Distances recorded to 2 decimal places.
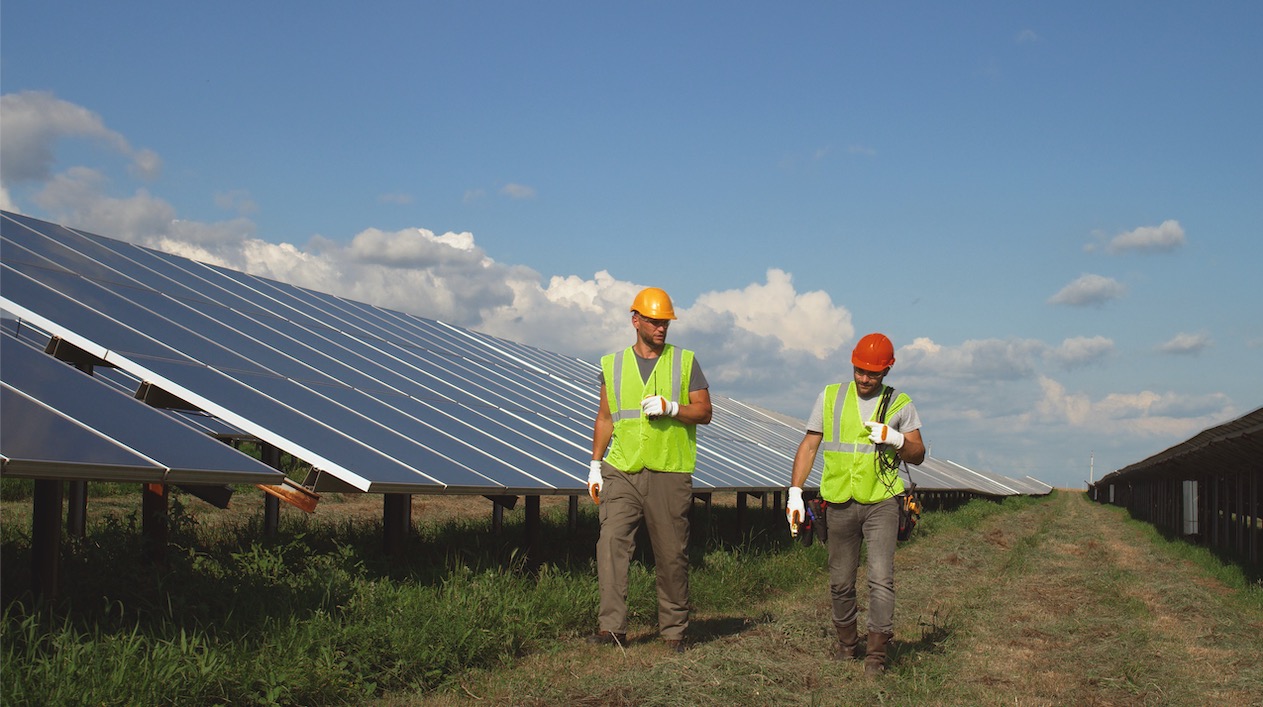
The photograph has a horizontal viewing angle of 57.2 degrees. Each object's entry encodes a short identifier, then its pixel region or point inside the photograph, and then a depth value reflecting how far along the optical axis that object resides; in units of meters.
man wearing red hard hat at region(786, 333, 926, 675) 7.30
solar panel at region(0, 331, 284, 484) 5.18
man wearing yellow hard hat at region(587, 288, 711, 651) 7.50
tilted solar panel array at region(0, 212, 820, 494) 7.88
